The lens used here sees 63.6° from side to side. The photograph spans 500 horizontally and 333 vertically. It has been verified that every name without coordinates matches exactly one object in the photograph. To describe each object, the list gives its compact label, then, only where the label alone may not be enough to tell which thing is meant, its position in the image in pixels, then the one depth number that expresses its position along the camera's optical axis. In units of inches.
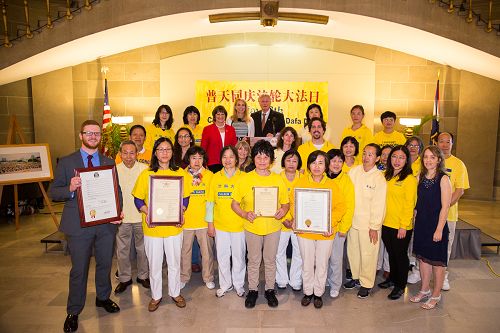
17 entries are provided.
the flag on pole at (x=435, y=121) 301.9
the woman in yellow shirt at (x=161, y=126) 217.0
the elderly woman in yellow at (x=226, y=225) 152.5
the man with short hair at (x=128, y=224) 160.7
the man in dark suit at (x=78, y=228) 129.4
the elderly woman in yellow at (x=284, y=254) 155.9
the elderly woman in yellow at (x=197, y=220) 156.7
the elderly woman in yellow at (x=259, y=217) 145.8
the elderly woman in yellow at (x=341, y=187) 151.0
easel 257.3
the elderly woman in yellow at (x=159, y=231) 142.8
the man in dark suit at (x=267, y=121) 230.2
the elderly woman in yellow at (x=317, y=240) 145.3
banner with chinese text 348.5
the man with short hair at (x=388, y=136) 225.1
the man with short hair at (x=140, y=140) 193.2
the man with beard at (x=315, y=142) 183.2
